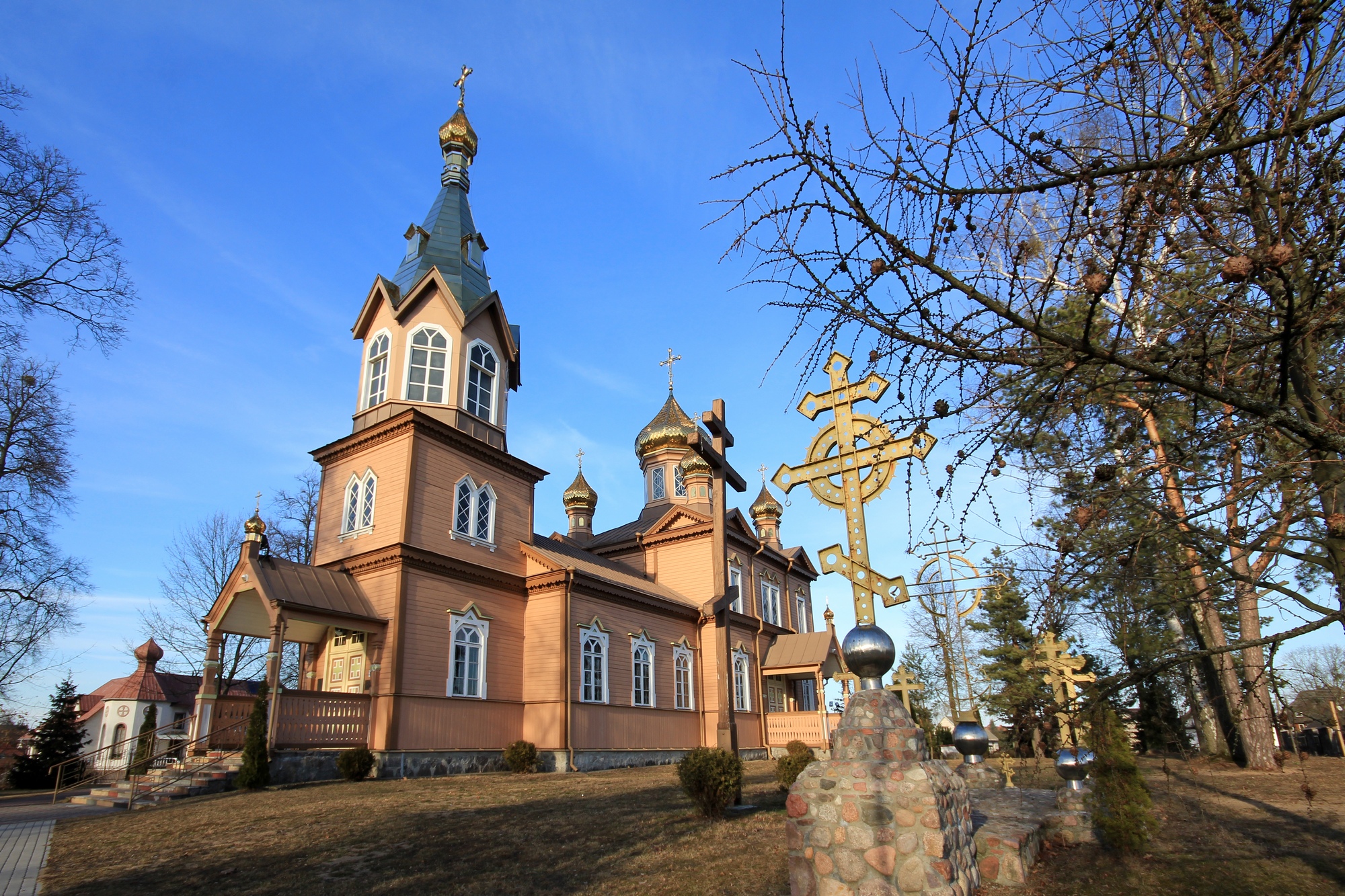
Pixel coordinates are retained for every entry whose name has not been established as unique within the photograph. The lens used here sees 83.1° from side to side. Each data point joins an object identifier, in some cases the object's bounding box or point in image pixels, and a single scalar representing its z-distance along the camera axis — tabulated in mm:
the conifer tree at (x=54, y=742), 22953
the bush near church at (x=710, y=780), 9258
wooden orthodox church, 15102
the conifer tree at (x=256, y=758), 12617
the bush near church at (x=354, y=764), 13695
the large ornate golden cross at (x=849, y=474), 6410
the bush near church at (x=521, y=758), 16844
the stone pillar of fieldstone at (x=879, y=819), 5359
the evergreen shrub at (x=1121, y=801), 6809
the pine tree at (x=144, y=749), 13602
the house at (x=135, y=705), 34656
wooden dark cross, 10625
